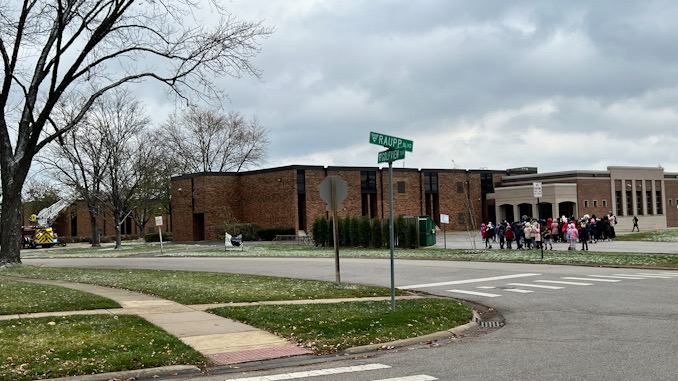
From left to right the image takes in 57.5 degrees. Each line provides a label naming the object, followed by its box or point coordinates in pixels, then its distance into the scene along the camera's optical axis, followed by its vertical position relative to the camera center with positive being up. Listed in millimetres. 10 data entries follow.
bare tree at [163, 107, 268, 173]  73938 +9114
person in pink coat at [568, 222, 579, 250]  30203 -1241
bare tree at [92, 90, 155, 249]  48656 +4793
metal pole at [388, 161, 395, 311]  10311 -342
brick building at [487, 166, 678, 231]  61525 +1356
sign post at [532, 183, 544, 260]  23802 +812
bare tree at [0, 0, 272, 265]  23156 +5711
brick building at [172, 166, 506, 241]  57406 +2022
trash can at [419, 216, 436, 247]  37938 -1082
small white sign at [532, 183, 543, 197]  23812 +812
